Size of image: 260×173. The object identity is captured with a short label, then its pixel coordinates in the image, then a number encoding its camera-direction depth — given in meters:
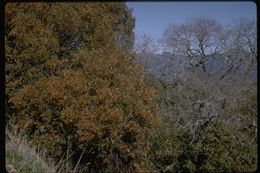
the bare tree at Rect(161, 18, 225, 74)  24.08
